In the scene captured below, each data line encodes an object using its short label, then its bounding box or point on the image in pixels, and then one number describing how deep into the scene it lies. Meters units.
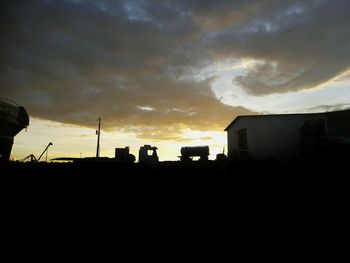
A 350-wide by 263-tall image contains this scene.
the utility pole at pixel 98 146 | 34.07
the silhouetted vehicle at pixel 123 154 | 19.47
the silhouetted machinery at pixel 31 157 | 23.57
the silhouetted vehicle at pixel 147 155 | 18.56
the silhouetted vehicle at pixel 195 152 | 23.36
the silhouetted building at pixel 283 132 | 17.73
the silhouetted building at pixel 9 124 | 11.12
